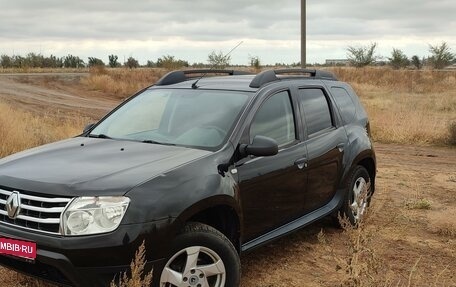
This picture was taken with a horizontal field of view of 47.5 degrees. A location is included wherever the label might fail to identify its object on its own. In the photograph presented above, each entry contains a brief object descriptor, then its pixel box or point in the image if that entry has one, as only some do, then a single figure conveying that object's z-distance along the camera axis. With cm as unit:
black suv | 312
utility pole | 1392
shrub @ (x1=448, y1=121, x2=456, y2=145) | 1320
